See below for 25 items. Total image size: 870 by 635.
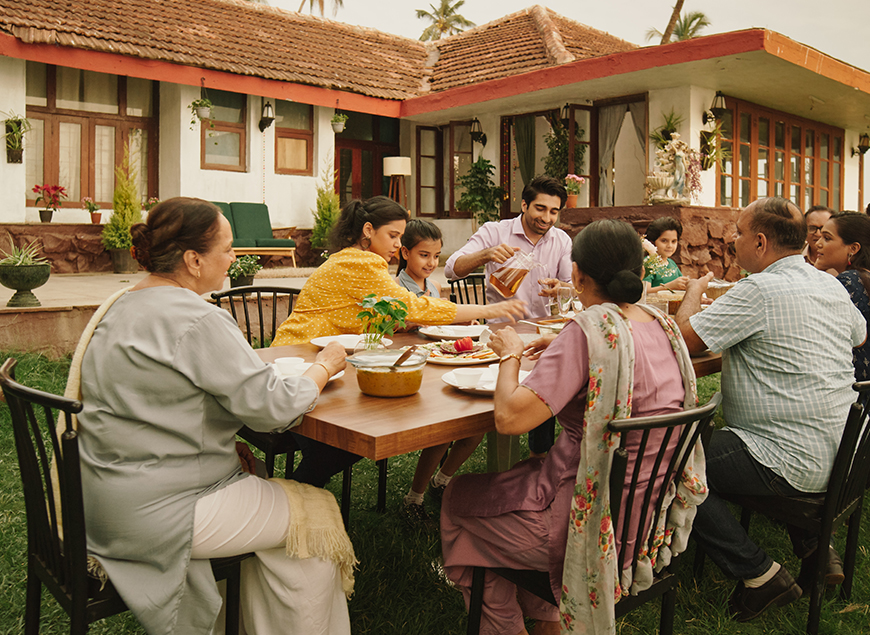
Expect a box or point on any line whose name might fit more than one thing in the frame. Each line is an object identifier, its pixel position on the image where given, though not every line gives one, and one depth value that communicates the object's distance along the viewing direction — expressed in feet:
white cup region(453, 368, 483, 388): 5.92
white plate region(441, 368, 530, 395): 5.91
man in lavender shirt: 12.21
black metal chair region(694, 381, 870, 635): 6.39
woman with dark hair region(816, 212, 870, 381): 8.81
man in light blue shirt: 6.82
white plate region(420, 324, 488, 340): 8.69
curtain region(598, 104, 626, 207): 33.24
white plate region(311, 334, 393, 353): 7.72
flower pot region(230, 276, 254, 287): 20.74
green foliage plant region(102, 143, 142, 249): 28.84
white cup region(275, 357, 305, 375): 6.12
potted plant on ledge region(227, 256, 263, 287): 20.57
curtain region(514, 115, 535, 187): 39.96
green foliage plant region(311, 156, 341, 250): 35.01
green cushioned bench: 31.35
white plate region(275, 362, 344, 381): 6.08
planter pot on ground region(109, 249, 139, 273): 29.19
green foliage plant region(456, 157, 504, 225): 38.65
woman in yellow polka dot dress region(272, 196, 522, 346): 8.75
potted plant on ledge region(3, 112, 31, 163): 28.07
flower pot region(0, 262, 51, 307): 16.26
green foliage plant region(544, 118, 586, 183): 35.91
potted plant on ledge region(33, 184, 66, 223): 29.32
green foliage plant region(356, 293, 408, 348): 6.45
